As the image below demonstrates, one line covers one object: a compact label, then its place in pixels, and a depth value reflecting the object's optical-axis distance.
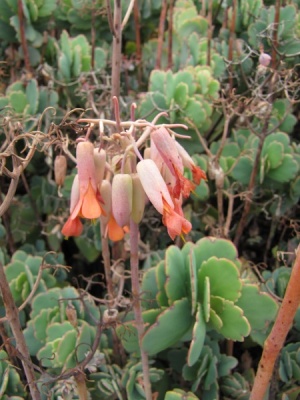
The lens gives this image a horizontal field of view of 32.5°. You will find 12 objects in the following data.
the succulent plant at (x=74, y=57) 0.37
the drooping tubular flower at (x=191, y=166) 0.21
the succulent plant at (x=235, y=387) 0.26
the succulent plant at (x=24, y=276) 0.29
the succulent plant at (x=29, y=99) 0.35
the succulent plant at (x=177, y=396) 0.23
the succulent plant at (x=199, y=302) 0.24
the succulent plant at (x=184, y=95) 0.33
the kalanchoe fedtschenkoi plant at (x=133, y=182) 0.18
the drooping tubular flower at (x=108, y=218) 0.21
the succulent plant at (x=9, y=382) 0.25
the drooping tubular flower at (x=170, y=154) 0.19
